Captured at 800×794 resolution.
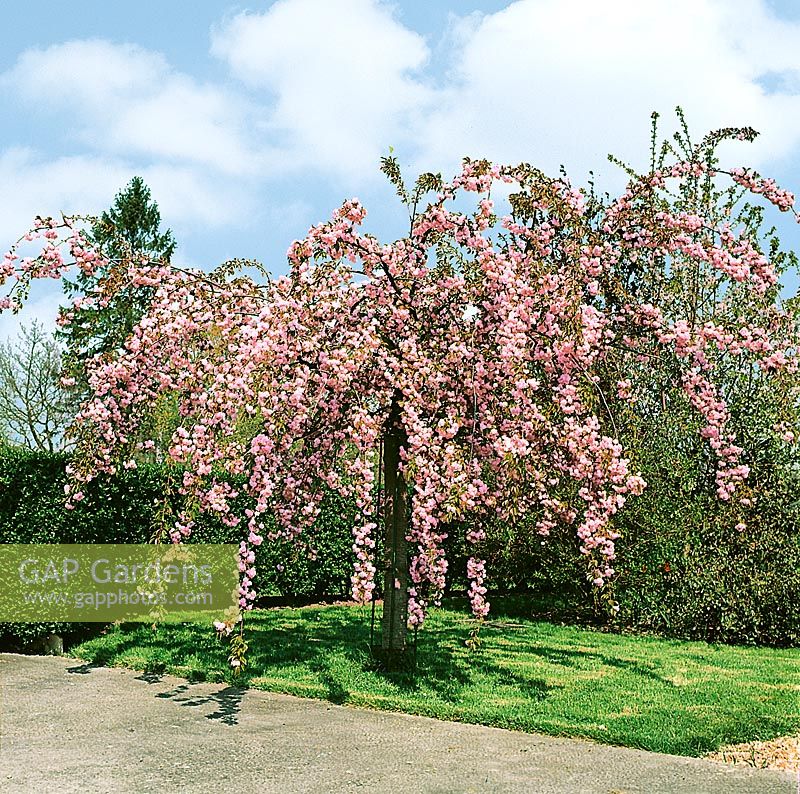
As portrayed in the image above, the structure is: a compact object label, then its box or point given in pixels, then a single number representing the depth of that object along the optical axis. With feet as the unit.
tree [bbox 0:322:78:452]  87.76
